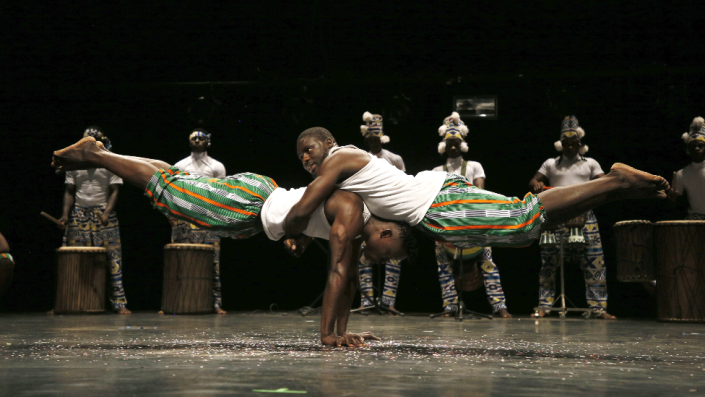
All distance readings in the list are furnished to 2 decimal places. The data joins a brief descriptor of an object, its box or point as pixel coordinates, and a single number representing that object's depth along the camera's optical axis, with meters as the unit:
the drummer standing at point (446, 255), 6.16
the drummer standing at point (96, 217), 6.75
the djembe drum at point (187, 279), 6.72
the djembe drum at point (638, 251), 5.99
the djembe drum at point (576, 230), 6.04
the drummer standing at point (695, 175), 6.00
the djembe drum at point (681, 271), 5.59
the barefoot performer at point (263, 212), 3.25
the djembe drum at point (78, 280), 6.67
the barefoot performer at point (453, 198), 3.30
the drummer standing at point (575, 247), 6.15
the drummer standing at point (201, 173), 6.77
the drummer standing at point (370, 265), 6.50
